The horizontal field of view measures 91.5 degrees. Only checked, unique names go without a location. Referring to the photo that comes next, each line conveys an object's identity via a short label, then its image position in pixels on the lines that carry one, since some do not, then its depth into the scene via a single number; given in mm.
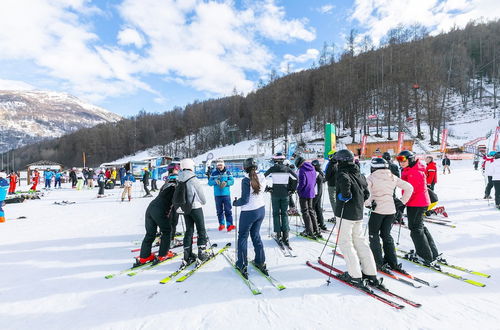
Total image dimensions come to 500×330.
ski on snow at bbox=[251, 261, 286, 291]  3248
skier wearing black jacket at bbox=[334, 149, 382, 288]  3059
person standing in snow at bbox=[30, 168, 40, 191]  16642
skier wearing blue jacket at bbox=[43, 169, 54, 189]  19688
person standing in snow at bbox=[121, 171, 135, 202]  11651
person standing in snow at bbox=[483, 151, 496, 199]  7950
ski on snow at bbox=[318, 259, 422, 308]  2787
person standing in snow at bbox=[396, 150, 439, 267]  3756
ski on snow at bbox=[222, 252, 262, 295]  3153
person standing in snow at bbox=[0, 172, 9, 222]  7164
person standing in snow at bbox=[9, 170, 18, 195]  14203
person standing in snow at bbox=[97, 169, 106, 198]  13647
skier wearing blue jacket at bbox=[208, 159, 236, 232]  5832
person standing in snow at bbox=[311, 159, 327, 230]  5758
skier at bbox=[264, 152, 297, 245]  4676
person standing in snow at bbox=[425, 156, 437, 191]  6956
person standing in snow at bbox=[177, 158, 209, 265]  3811
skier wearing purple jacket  5219
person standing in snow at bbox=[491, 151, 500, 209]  7242
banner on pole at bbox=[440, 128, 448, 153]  24300
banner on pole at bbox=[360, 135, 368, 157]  29062
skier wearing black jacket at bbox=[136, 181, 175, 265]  3836
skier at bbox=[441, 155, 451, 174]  18414
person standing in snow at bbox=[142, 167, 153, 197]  12995
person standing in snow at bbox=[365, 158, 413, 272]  3359
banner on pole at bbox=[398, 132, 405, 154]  24603
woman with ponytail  3533
